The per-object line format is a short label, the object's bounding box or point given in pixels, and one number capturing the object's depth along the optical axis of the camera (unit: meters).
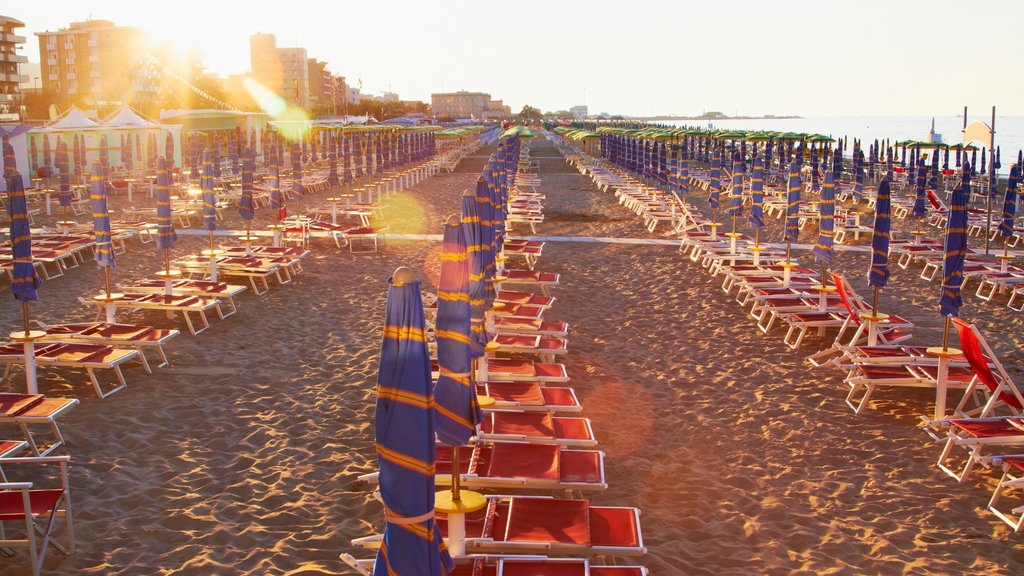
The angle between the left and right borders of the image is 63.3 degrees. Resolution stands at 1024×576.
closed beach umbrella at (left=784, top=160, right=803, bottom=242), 14.08
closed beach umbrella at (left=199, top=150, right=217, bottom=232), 14.17
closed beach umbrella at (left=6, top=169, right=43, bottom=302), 8.16
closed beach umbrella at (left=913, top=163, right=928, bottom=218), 25.20
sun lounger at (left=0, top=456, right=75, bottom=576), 5.23
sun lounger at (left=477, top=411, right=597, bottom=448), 6.90
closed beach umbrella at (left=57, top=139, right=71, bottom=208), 22.23
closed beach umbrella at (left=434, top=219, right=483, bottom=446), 5.23
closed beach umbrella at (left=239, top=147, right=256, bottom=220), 16.36
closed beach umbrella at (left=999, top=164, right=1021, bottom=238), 17.17
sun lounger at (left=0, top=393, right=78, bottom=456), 7.08
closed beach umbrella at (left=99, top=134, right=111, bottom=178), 29.58
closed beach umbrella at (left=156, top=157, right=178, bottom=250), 12.05
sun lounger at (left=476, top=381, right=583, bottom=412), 7.64
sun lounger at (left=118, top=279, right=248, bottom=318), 12.30
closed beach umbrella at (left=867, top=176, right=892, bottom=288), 9.48
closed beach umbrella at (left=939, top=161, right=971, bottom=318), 8.32
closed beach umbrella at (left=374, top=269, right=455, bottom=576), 3.92
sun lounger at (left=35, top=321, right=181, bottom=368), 9.73
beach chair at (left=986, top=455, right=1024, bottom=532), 6.18
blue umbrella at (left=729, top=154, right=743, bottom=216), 16.61
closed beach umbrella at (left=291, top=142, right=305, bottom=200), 19.66
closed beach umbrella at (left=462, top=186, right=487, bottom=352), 7.24
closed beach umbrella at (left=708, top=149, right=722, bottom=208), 19.95
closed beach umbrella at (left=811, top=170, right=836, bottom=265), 11.85
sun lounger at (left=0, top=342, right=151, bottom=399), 8.84
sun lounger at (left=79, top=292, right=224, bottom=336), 11.42
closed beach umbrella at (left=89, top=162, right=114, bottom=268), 10.60
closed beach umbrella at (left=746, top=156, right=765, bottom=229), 15.43
